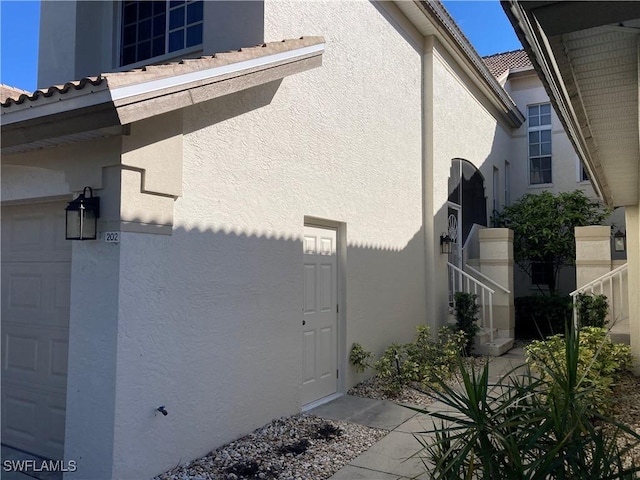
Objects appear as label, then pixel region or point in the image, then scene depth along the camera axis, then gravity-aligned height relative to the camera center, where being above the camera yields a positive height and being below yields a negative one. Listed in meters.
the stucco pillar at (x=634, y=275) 7.56 -0.18
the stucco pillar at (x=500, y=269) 10.62 -0.14
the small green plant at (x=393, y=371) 6.87 -1.60
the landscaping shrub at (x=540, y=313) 12.12 -1.26
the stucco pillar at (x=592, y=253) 9.92 +0.21
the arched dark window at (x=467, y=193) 11.10 +1.69
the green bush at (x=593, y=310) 8.90 -0.85
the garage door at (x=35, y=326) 4.68 -0.67
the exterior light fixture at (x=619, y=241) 11.25 +0.52
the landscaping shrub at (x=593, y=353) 5.14 -1.13
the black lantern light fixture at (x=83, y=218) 3.96 +0.34
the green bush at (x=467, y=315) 9.16 -0.99
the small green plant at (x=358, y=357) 6.94 -1.36
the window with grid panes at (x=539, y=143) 15.45 +3.82
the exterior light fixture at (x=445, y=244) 9.51 +0.36
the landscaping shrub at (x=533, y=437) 2.62 -0.98
